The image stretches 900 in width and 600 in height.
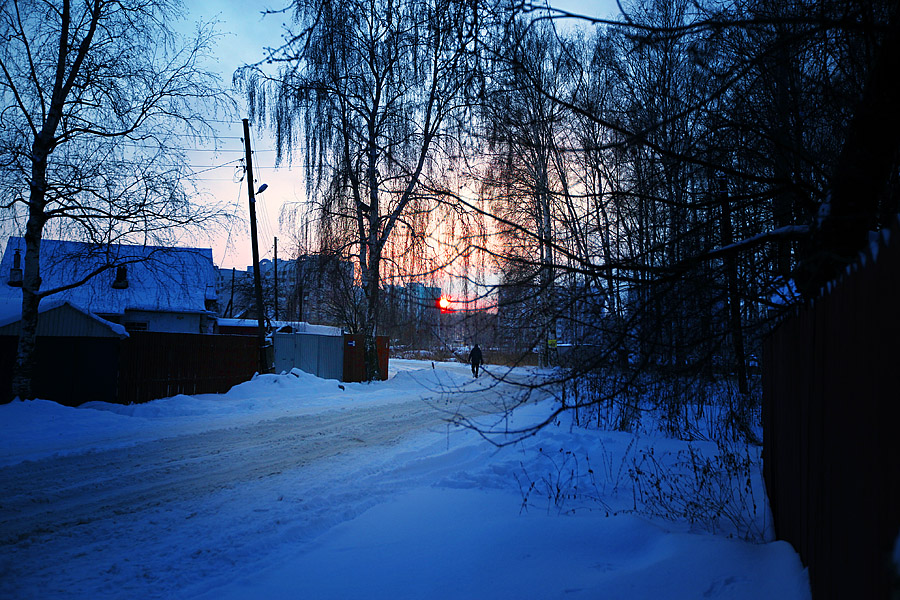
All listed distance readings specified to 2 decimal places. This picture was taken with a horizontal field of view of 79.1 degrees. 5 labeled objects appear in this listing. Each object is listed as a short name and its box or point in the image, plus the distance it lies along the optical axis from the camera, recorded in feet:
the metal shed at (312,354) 74.18
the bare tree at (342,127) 50.21
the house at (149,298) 87.25
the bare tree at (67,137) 38.11
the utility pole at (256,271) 61.77
